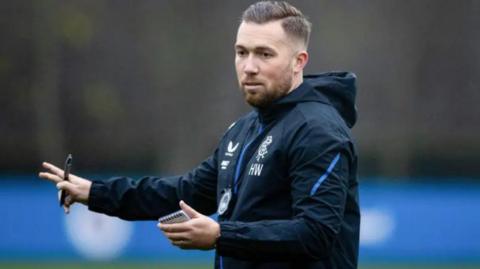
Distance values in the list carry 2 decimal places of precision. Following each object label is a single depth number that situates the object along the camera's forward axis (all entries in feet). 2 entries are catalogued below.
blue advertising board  83.97
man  31.50
